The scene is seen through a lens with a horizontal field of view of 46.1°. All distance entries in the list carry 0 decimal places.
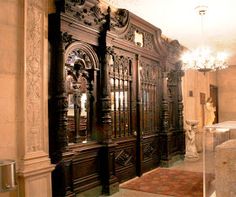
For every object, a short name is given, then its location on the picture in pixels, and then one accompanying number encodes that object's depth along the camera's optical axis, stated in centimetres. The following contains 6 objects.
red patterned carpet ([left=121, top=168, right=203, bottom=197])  444
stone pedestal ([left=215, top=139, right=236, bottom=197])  199
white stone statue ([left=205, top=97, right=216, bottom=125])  853
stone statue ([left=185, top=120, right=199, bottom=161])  716
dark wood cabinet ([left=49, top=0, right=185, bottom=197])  364
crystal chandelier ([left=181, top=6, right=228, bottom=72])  557
